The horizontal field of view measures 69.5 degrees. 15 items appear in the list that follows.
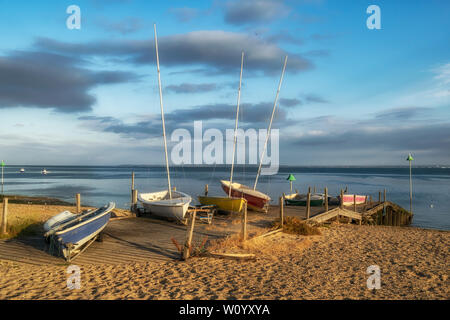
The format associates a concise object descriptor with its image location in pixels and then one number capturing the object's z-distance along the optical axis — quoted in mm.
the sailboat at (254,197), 19955
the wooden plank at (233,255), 10508
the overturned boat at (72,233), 10000
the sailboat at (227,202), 18359
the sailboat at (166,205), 15758
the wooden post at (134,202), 17964
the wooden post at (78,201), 15094
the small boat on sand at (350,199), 26234
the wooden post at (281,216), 15070
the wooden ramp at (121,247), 10258
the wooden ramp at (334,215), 18248
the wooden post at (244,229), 12328
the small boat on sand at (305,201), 25731
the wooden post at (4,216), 12531
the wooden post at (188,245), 10328
